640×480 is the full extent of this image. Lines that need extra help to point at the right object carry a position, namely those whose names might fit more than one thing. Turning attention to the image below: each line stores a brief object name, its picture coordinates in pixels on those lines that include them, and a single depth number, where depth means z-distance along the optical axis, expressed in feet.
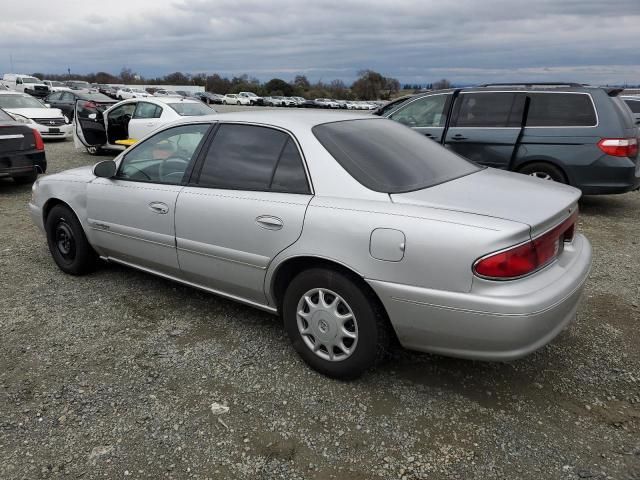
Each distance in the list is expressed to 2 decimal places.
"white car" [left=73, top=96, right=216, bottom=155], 36.50
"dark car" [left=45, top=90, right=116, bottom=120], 68.18
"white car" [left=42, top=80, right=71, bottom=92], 141.39
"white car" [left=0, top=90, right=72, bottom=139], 49.78
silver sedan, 8.14
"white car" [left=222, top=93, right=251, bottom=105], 185.26
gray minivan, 21.38
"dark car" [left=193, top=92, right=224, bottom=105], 186.91
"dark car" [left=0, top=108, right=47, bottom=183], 26.00
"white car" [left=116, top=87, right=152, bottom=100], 121.80
